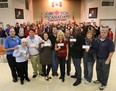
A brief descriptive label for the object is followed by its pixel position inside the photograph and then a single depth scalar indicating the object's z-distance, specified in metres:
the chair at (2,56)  3.53
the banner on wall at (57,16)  9.12
